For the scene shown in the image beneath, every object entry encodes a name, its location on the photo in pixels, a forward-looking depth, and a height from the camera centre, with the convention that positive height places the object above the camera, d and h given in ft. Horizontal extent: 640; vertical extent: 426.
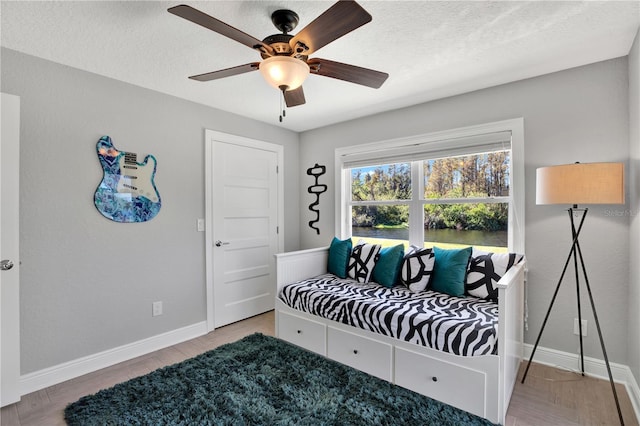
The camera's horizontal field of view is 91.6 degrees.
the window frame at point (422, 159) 8.29 +1.80
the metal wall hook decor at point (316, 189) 12.87 +1.03
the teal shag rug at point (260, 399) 5.86 -3.84
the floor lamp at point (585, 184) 6.07 +0.56
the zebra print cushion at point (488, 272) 7.68 -1.51
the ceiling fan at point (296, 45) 4.11 +2.64
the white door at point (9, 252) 6.42 -0.76
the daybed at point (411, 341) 5.77 -2.86
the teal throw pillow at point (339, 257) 10.16 -1.44
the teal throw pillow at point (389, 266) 8.96 -1.56
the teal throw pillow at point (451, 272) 7.97 -1.55
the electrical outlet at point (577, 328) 7.44 -2.79
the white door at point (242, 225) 10.63 -0.40
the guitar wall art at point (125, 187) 8.09 +0.76
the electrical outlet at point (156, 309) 9.05 -2.75
